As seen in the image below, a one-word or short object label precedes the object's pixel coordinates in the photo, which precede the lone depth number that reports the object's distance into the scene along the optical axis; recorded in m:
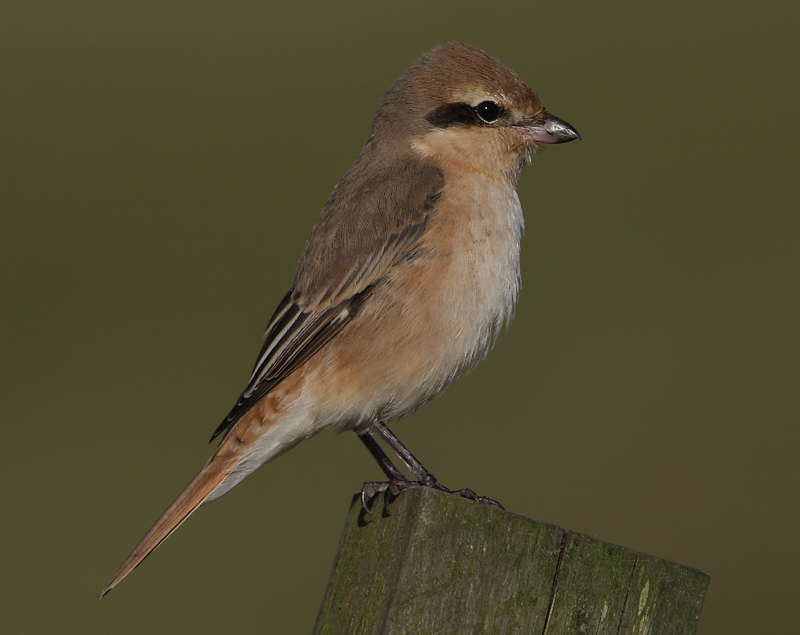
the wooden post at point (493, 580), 4.95
